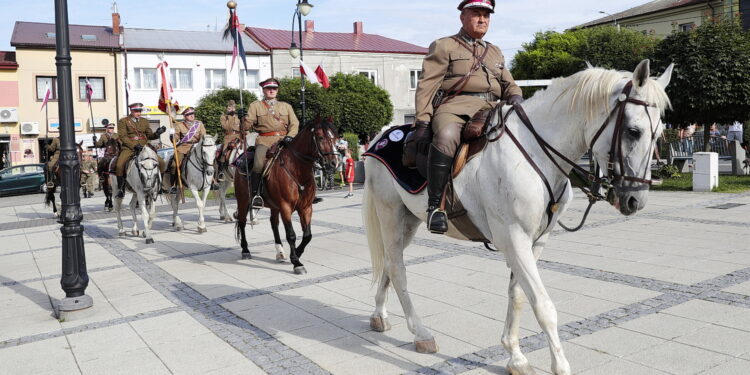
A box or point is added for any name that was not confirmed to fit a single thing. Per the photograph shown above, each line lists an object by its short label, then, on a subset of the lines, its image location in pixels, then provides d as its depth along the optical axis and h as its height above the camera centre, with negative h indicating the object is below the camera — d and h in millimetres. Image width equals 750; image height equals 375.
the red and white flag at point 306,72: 18398 +2610
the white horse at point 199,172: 12680 -338
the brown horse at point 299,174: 8188 -279
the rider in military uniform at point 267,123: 9070 +508
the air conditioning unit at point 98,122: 39794 +2456
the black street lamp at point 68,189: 6375 -334
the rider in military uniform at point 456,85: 4254 +505
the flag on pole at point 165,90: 12711 +1466
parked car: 28781 -950
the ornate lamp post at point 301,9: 18578 +4603
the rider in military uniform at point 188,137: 13371 +454
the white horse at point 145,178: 12031 -420
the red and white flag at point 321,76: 19944 +2690
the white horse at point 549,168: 3422 -114
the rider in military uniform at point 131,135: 12562 +485
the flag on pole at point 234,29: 12562 +2754
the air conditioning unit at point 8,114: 37094 +2899
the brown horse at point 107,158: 14358 +7
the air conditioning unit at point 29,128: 37469 +2017
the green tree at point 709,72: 16438 +2125
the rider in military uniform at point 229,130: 12734 +574
